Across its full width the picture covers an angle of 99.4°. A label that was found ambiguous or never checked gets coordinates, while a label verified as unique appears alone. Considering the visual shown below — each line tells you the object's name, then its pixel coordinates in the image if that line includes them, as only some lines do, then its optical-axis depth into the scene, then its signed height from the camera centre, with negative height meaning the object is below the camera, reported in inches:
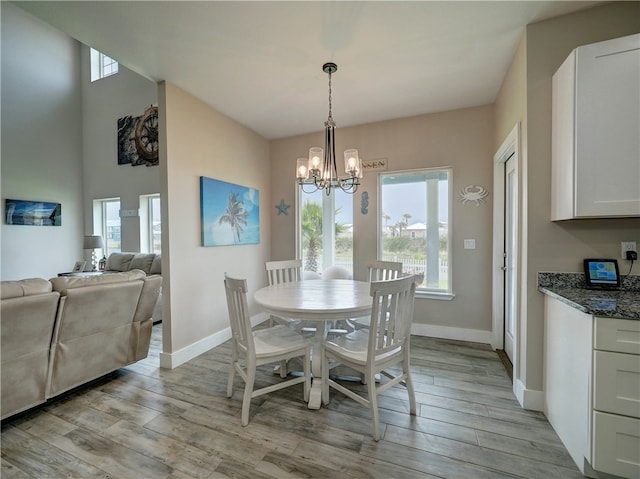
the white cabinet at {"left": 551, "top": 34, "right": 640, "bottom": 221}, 59.8 +24.1
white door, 105.0 -6.5
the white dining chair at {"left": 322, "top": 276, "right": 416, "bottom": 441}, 65.6 -30.6
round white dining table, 73.3 -19.3
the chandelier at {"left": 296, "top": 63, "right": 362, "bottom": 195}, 90.7 +24.5
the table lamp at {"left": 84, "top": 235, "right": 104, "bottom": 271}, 207.5 -3.2
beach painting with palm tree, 119.2 +11.9
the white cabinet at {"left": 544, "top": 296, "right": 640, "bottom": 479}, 50.8 -31.3
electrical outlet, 68.1 -2.8
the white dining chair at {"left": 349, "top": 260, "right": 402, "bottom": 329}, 108.2 -14.8
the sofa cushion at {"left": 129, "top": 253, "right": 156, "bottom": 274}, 189.2 -17.1
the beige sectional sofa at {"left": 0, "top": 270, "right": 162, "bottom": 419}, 66.9 -27.1
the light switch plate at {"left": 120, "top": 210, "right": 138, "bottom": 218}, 215.2 +19.9
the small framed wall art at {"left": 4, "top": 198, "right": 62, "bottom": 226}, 196.4 +19.5
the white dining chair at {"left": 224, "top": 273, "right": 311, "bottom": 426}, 71.4 -31.2
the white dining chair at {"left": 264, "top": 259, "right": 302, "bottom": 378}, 116.4 -16.6
